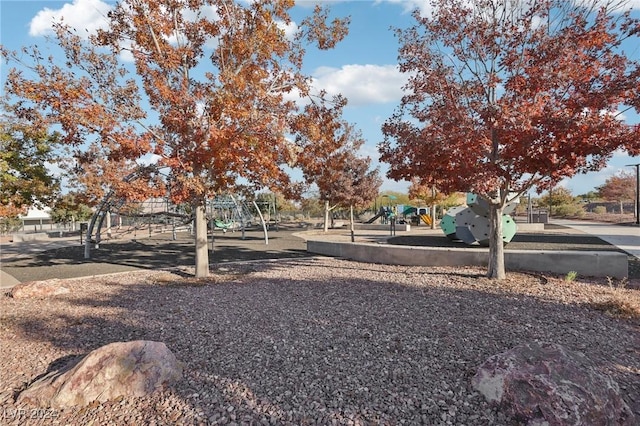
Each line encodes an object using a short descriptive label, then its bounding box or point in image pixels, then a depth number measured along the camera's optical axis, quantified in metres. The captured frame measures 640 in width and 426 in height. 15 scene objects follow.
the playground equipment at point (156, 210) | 10.05
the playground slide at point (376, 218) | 32.90
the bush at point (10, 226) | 26.06
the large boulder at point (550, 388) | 2.67
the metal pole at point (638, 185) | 23.97
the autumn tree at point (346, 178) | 20.27
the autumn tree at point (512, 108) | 6.13
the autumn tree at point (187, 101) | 7.23
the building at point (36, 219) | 40.97
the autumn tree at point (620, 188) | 33.56
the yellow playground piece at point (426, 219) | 27.70
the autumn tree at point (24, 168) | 10.66
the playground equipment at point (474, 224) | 12.25
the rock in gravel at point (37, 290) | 7.02
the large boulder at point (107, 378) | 3.16
